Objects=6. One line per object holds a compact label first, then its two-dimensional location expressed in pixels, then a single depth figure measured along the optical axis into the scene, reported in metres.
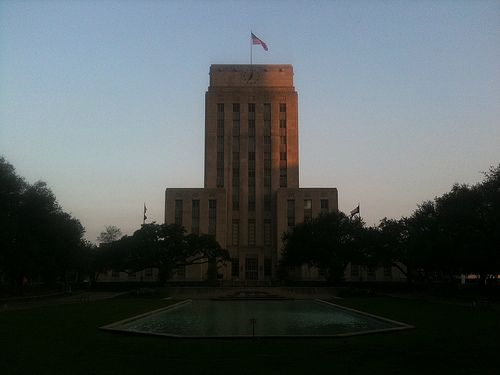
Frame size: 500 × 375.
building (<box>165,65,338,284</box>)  83.44
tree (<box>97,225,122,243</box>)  95.42
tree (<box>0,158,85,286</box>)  38.22
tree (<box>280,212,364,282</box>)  61.19
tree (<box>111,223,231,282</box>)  61.19
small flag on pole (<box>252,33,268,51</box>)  75.72
